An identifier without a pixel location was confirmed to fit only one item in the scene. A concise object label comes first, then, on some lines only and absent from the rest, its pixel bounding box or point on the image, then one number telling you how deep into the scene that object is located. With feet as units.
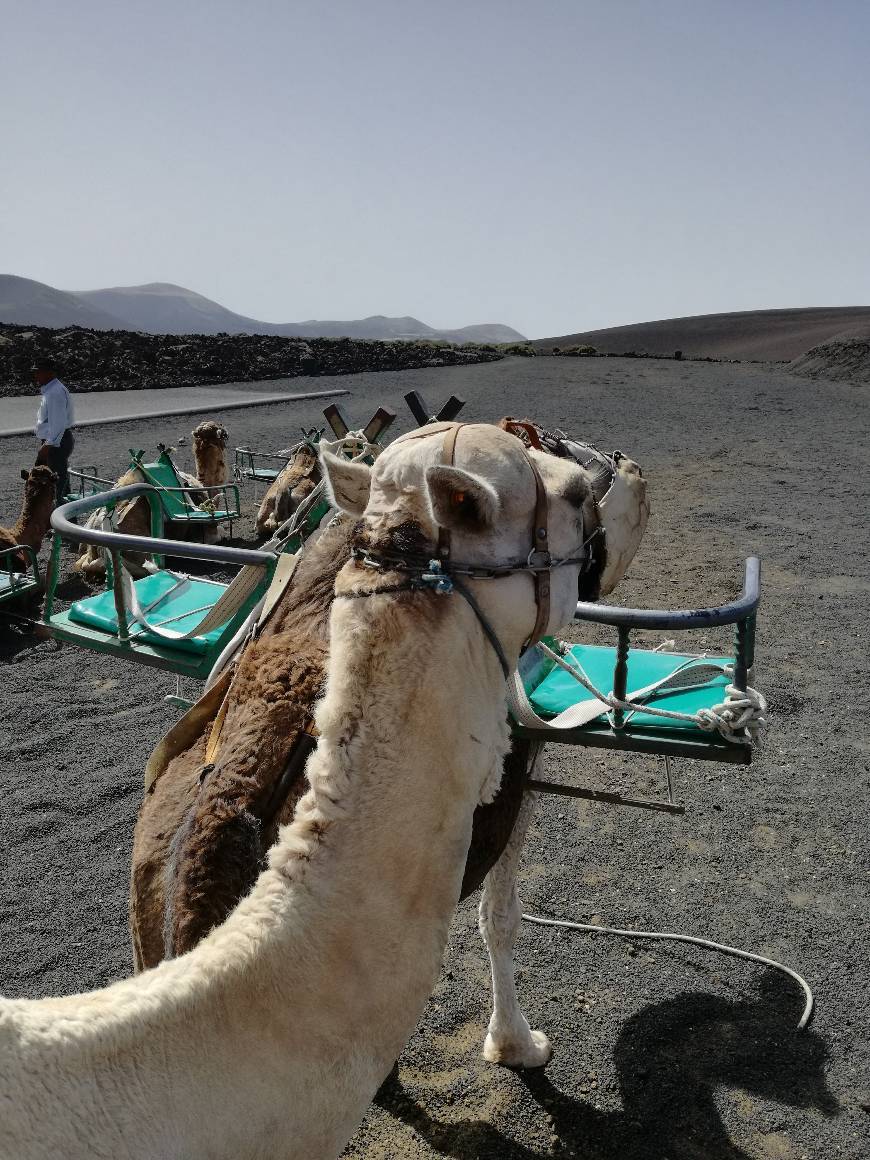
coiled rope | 10.78
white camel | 5.19
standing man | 39.99
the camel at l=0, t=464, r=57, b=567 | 30.99
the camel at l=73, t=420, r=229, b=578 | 32.81
